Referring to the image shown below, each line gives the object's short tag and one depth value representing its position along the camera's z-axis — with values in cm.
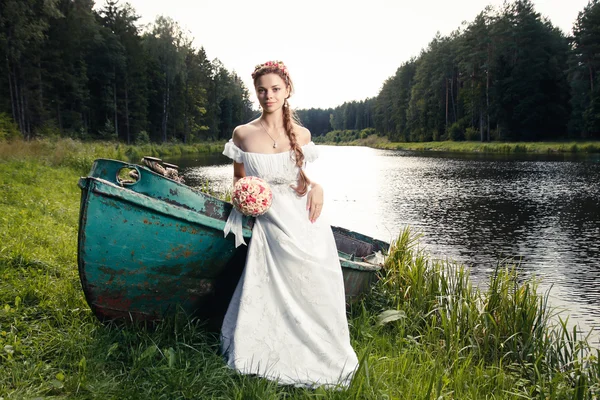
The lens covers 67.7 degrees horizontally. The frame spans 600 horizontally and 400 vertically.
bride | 274
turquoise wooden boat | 249
